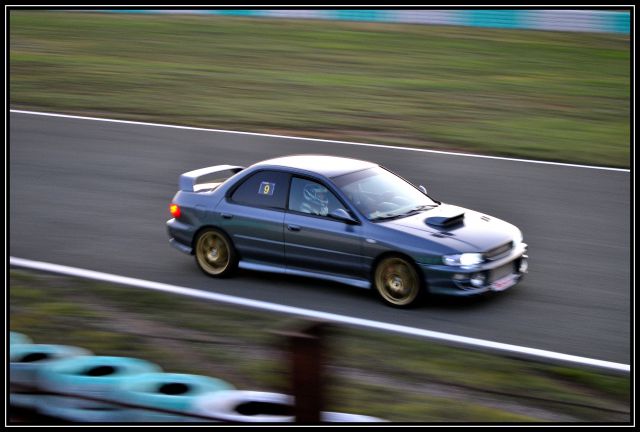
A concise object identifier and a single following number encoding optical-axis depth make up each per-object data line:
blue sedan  18.59
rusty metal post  8.84
